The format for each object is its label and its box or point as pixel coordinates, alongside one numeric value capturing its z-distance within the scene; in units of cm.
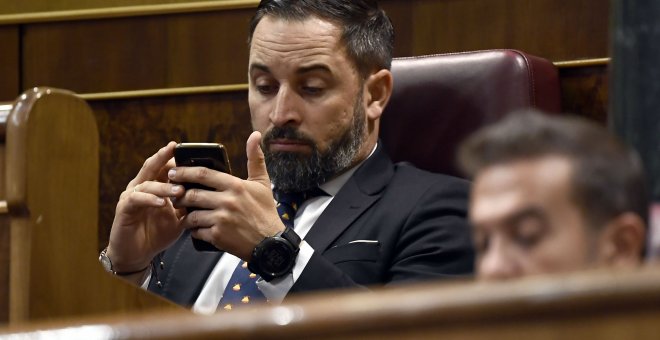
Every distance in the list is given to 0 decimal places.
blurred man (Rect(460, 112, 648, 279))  387
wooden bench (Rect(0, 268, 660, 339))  263
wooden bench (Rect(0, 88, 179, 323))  432
